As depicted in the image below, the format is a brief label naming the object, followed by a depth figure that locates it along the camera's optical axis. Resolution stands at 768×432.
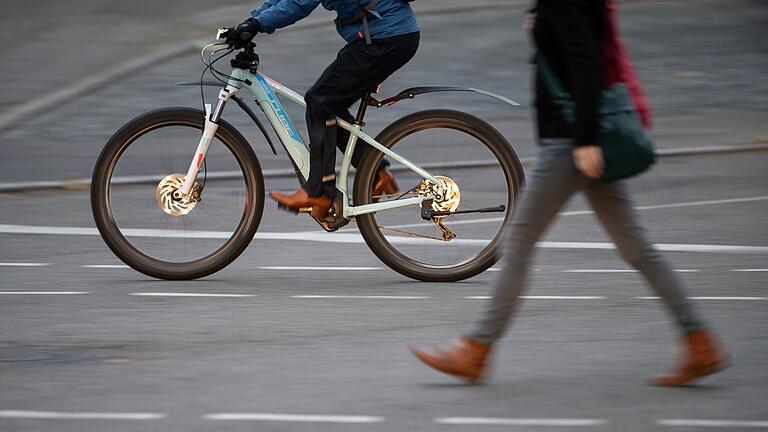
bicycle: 15.14
